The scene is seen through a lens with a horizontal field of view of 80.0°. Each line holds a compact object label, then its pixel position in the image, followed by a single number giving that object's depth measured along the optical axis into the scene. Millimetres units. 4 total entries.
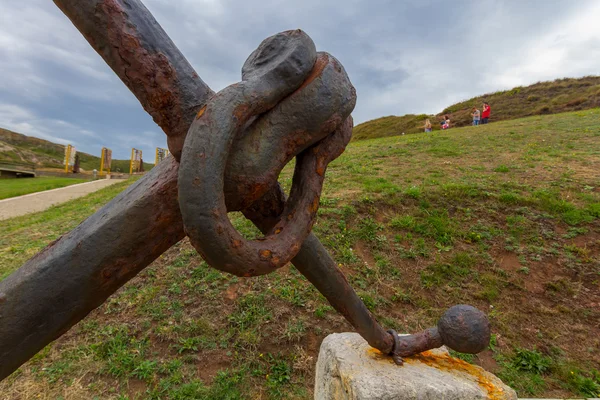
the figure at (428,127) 20109
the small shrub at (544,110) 23061
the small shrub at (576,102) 23031
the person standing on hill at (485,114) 20250
